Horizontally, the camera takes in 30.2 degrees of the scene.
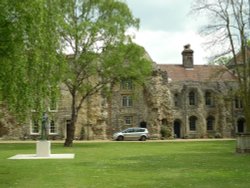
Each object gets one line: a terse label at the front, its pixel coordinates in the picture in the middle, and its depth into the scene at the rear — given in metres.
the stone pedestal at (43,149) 25.20
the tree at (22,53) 14.32
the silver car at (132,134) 51.69
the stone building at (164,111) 55.28
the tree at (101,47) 38.00
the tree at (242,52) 28.66
